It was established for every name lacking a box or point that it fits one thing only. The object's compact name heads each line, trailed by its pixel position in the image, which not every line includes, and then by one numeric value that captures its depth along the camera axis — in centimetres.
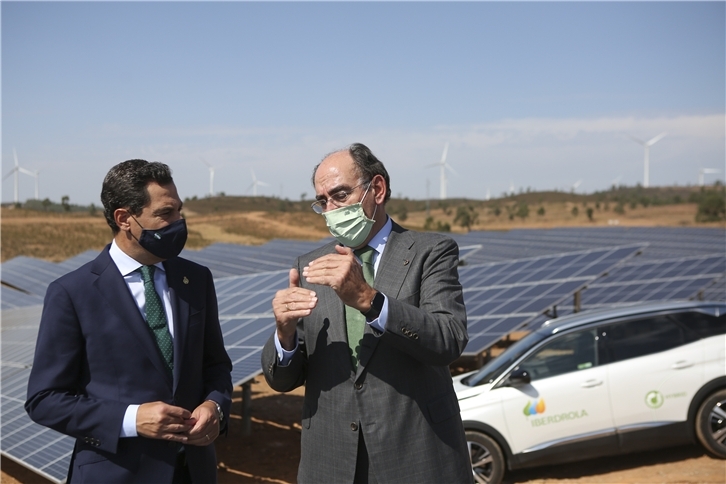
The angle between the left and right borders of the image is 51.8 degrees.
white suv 752
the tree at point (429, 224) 5991
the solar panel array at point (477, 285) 806
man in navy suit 297
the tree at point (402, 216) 7285
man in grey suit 292
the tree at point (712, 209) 5872
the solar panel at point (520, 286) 1038
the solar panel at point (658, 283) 1562
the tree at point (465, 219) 6581
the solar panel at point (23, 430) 664
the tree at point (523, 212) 7275
